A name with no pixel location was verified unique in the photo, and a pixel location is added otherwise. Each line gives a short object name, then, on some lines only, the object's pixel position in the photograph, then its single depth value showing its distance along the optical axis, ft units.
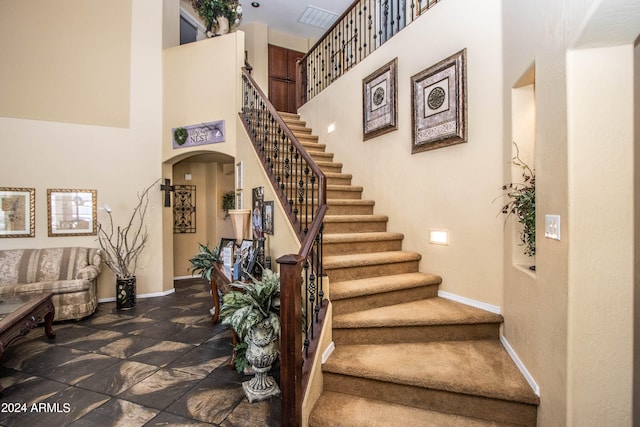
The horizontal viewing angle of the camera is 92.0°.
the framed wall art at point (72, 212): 14.85
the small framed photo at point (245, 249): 9.80
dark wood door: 23.73
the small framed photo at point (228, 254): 10.94
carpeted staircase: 6.03
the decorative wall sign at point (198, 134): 15.97
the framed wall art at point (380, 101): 11.97
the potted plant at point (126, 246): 14.93
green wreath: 16.43
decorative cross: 16.89
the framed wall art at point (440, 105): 9.42
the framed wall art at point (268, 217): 10.72
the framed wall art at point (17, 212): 14.11
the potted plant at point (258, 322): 6.88
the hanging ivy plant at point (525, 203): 6.51
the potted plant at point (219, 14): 16.77
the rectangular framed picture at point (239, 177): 14.30
